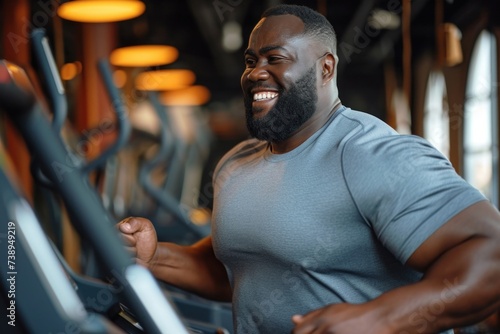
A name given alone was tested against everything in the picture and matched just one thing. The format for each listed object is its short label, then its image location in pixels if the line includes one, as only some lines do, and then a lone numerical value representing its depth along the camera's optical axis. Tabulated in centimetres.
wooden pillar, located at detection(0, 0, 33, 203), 455
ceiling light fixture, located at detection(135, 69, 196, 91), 977
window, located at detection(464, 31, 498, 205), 435
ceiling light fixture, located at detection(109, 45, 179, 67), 740
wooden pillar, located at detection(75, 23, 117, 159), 579
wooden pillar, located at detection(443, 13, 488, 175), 485
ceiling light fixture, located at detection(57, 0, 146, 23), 478
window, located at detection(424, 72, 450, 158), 905
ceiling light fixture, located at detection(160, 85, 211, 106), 1445
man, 122
